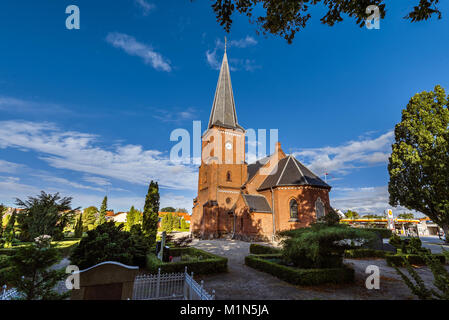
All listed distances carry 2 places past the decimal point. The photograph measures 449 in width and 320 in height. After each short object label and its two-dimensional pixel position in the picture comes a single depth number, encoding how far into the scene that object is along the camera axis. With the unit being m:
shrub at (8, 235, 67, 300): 4.77
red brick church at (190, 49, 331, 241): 26.42
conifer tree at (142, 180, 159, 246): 19.67
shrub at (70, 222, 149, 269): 8.98
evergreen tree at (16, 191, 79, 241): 14.12
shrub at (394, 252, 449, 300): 4.20
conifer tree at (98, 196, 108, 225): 45.33
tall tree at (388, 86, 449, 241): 17.58
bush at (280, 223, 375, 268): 9.02
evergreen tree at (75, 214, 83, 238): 33.41
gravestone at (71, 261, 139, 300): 5.32
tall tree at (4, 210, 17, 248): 20.55
